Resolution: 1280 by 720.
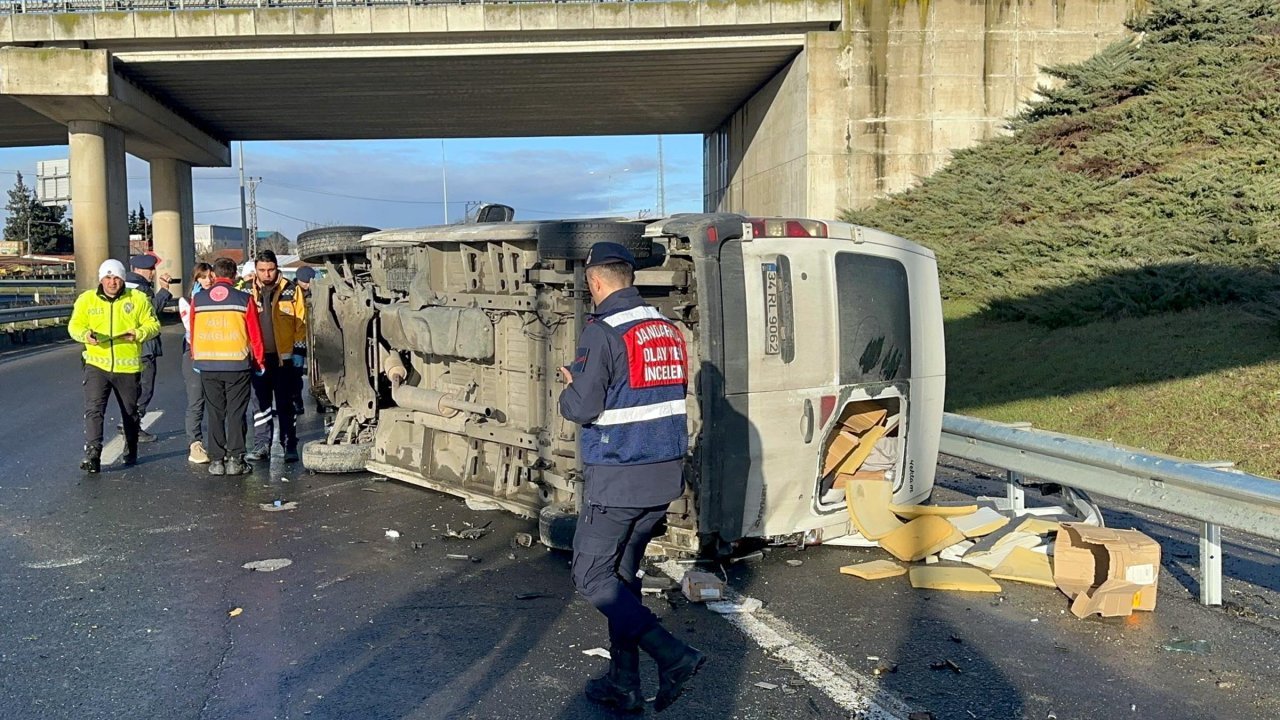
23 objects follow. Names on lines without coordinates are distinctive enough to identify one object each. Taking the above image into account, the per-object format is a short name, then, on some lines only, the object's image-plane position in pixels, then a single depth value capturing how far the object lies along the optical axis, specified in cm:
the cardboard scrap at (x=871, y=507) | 561
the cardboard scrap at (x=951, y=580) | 507
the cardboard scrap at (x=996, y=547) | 543
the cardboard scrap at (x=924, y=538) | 548
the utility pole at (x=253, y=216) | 5931
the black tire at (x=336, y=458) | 795
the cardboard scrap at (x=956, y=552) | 558
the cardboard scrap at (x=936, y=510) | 547
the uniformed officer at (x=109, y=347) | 819
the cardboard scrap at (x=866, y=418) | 578
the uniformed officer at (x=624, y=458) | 364
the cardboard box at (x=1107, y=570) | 465
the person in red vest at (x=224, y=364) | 809
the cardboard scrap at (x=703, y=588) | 489
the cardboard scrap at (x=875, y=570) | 529
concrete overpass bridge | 2305
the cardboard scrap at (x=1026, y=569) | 515
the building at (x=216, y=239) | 7850
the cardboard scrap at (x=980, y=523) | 564
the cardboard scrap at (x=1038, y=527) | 562
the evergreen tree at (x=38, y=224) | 7819
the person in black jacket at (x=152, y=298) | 954
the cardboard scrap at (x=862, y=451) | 572
